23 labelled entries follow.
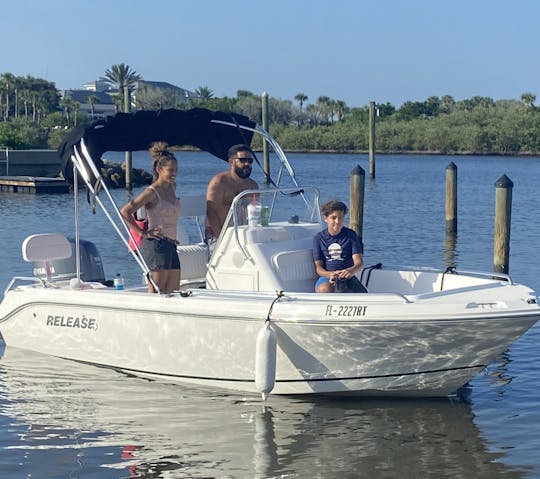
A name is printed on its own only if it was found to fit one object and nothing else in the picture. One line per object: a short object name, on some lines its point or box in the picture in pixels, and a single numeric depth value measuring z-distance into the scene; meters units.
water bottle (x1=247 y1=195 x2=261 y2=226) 9.86
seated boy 9.48
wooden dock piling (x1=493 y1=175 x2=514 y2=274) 16.30
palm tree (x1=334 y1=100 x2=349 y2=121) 129.88
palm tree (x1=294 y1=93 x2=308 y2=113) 132.04
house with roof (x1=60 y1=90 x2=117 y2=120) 142.12
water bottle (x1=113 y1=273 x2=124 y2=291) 10.05
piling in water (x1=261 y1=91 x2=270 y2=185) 32.50
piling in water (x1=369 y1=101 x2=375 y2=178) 45.43
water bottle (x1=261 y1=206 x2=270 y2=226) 9.98
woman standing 9.70
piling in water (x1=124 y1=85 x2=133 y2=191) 35.68
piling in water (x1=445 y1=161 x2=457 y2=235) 23.91
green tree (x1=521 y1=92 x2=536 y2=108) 117.97
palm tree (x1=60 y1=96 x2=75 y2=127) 121.38
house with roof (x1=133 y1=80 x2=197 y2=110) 98.19
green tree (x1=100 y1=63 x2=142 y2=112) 104.75
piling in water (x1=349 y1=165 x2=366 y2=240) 19.11
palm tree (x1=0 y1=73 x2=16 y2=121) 119.88
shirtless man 10.41
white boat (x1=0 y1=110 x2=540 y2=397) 8.49
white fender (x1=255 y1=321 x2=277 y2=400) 8.54
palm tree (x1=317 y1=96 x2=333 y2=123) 130.38
